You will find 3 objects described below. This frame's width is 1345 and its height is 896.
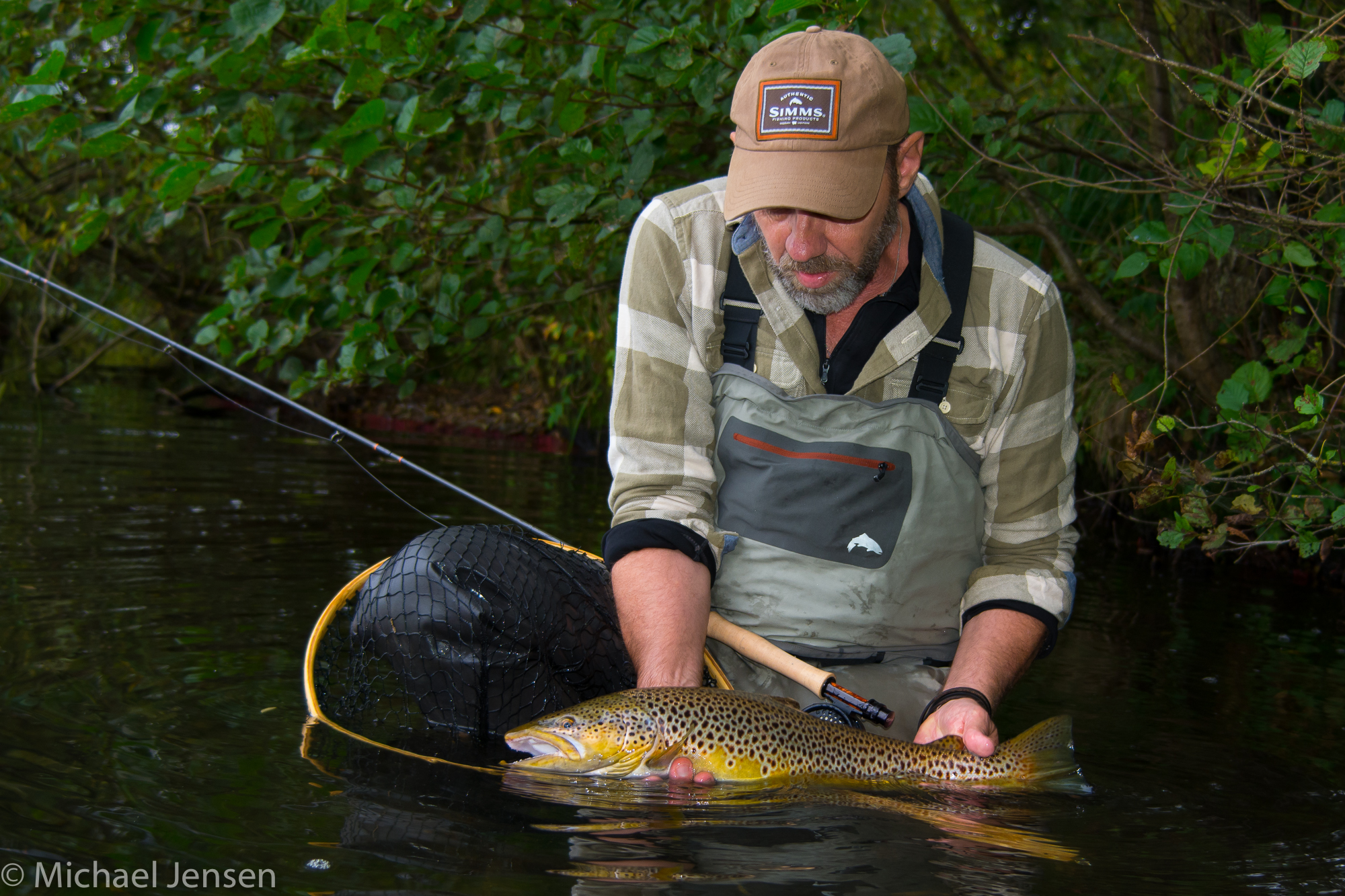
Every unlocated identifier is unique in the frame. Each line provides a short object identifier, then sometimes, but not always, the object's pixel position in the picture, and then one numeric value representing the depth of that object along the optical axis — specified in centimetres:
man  302
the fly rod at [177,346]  412
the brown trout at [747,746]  265
